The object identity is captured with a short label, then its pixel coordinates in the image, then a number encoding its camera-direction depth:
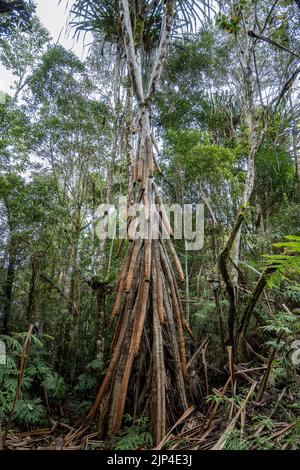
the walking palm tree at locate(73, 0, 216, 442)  2.17
